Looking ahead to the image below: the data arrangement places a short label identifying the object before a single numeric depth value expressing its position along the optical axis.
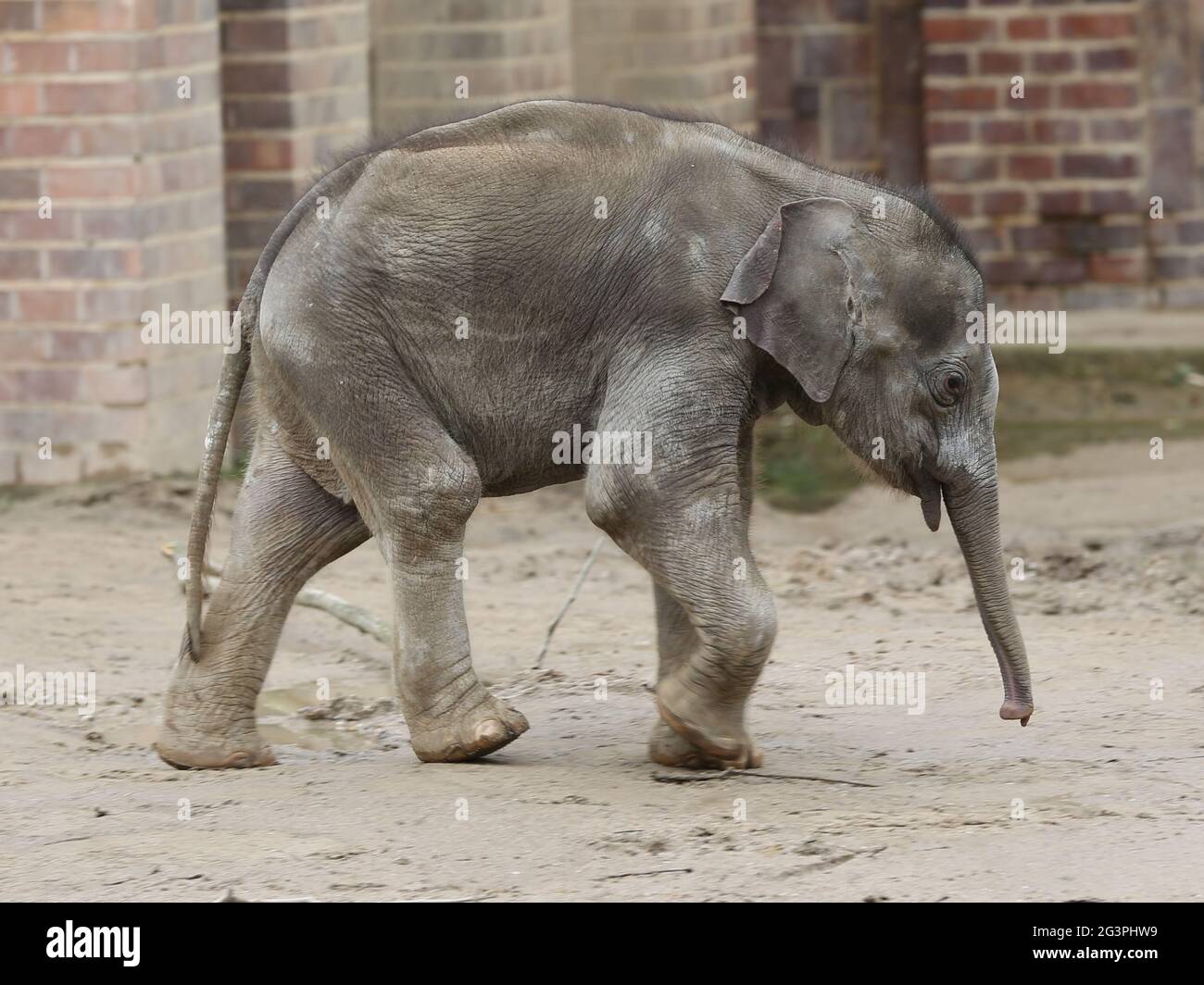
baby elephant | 10.08
